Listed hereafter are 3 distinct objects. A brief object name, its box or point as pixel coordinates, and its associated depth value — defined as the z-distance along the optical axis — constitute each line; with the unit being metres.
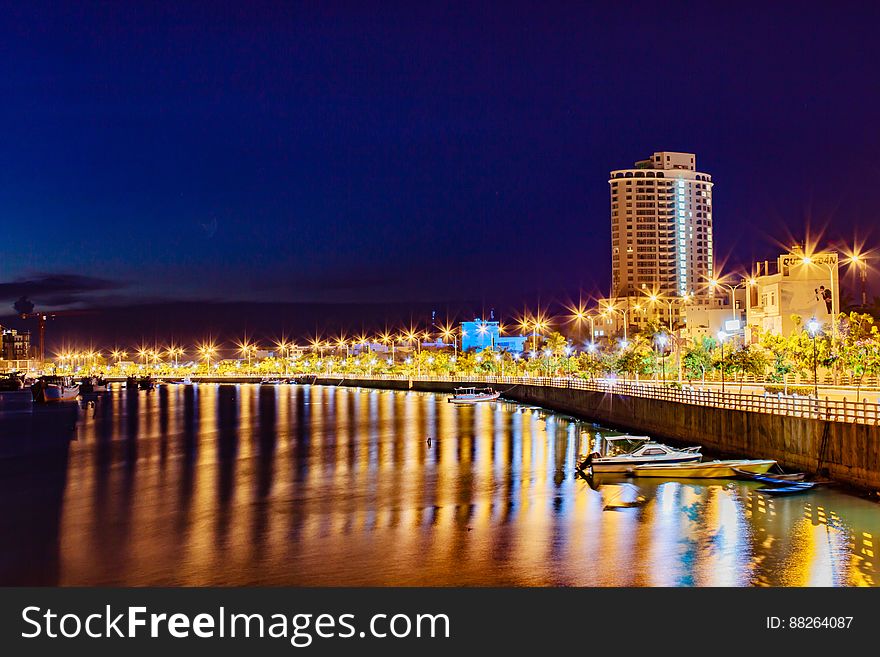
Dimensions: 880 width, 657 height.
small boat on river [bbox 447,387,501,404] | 113.00
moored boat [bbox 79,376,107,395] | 181.25
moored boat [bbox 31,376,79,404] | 147.35
